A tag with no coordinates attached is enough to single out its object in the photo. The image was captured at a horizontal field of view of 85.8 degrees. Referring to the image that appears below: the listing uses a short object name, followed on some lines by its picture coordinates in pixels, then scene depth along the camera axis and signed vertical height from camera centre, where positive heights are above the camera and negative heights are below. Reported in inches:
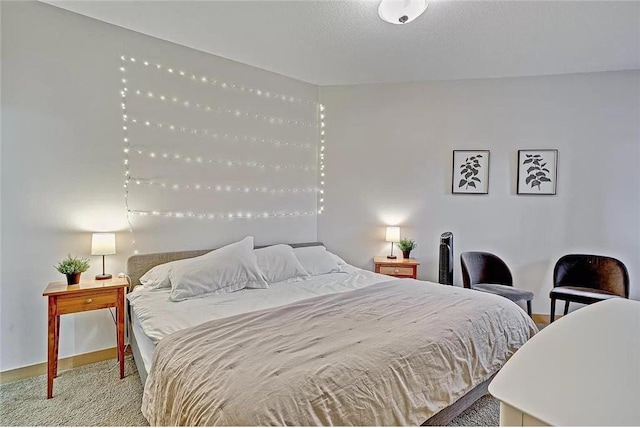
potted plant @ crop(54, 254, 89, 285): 96.3 -18.5
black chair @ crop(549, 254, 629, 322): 125.0 -23.4
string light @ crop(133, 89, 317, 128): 118.7 +38.5
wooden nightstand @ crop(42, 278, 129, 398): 89.8 -26.9
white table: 26.0 -13.9
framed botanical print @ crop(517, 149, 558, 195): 145.6 +19.6
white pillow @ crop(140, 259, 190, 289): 106.6 -22.6
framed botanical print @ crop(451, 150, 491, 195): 152.9 +19.5
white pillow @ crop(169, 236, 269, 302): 98.7 -20.2
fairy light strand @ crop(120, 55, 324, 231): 114.3 +9.6
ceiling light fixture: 89.0 +54.2
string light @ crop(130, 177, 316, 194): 118.8 +8.1
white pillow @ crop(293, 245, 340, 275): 130.4 -19.2
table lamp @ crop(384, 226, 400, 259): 155.0 -9.4
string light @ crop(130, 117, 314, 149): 119.3 +28.8
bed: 51.1 -26.2
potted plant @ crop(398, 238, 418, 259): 153.2 -14.5
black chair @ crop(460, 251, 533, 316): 138.9 -23.3
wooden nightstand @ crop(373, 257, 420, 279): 148.5 -23.5
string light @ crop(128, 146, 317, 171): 117.8 +18.3
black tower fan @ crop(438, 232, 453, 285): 140.8 -19.3
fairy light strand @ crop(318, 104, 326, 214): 165.8 +24.3
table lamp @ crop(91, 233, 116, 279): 102.4 -12.2
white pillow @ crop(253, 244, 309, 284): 119.4 -19.4
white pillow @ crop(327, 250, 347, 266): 141.5 -20.5
